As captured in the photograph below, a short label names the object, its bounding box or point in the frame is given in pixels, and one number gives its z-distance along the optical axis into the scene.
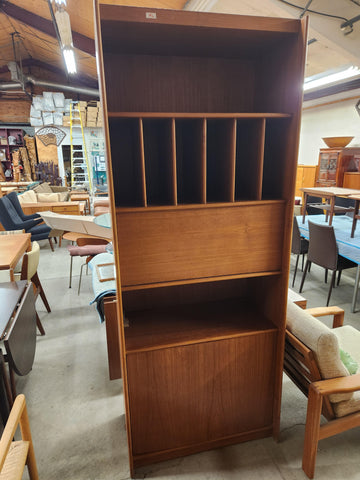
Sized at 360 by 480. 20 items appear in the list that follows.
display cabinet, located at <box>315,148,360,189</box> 5.65
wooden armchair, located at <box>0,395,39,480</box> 1.02
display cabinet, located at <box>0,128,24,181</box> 10.09
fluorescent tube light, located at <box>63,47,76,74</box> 4.86
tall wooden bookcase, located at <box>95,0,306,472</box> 1.27
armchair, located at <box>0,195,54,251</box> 4.70
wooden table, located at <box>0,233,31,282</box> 2.46
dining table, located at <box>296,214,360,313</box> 2.93
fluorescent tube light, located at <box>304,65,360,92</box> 4.93
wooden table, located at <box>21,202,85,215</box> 5.80
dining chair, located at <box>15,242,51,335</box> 2.45
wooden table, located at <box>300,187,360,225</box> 3.64
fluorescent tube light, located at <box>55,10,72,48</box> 3.78
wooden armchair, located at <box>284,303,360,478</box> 1.37
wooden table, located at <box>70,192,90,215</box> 7.15
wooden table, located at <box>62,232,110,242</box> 3.88
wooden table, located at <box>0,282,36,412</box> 1.59
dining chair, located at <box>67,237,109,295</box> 3.25
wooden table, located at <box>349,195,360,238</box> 3.25
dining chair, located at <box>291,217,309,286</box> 3.57
